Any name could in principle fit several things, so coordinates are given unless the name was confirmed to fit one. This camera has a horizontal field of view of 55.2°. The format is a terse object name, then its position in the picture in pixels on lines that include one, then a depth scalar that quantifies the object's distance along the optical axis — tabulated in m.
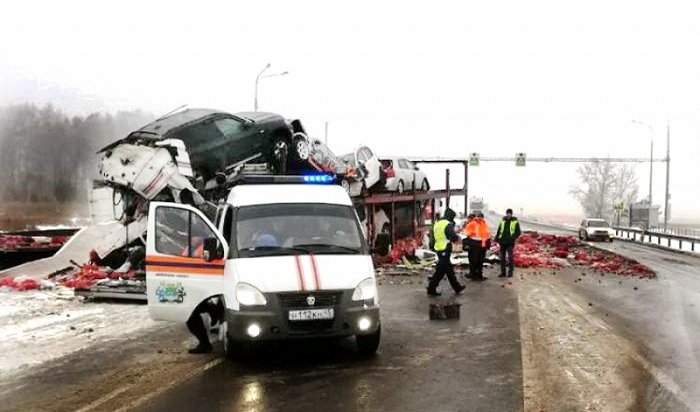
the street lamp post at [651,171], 43.97
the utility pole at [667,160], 44.36
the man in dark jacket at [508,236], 16.04
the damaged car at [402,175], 20.83
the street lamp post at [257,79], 30.06
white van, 7.07
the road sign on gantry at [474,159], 48.90
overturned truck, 13.77
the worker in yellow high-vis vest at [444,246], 12.78
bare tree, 89.88
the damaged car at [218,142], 14.02
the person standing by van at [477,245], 15.76
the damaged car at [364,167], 18.47
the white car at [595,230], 38.00
